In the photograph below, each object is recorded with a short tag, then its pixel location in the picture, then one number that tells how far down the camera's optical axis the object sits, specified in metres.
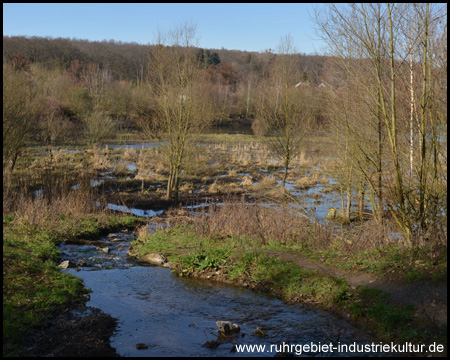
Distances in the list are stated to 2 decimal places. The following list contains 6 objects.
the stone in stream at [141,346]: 5.95
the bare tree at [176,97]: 17.83
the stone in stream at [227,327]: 6.40
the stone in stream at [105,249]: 11.01
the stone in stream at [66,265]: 9.41
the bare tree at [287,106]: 20.72
